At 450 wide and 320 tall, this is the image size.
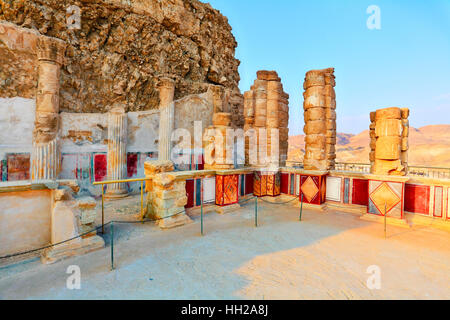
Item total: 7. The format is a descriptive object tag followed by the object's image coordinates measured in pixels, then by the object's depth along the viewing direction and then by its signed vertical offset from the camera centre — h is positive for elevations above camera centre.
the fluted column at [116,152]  9.62 +0.06
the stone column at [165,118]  11.14 +1.74
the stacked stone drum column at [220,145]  7.31 +0.31
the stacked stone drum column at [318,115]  7.86 +1.41
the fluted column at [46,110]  7.98 +1.50
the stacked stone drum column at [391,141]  6.18 +0.43
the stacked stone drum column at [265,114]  8.66 +1.57
